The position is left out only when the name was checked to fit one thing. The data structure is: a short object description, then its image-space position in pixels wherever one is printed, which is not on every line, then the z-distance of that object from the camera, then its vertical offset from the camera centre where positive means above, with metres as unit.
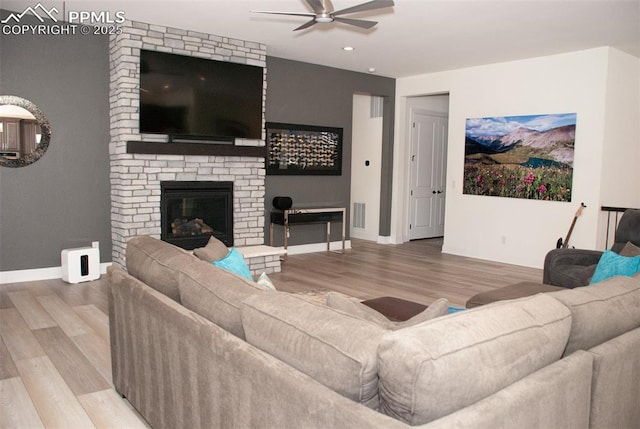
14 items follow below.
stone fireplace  5.56 +0.13
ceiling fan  4.00 +1.25
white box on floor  5.39 -1.09
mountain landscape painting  6.62 +0.19
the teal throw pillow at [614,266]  3.11 -0.59
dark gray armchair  4.19 -0.72
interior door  8.99 -0.12
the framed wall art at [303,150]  7.24 +0.24
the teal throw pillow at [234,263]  2.66 -0.52
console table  7.13 -0.73
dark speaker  7.08 -0.52
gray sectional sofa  1.27 -0.58
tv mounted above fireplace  5.66 +0.79
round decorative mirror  5.24 +0.30
